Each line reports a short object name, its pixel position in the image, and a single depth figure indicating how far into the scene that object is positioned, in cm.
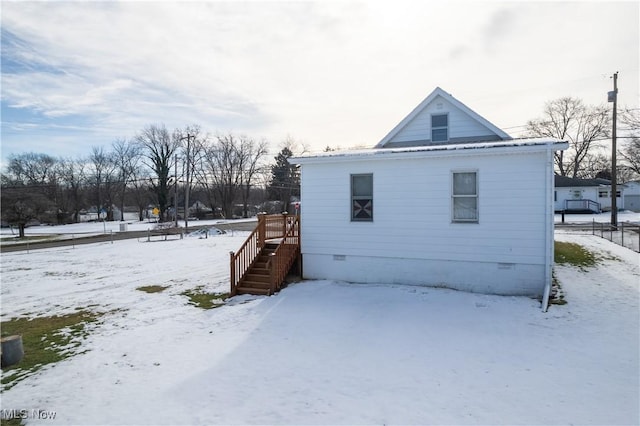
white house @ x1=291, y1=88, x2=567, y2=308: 888
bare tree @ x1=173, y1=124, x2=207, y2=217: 5632
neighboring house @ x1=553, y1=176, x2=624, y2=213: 3634
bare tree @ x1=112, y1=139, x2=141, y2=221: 6309
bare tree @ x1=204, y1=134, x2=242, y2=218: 5975
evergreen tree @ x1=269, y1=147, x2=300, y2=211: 6097
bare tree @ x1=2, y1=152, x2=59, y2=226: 5714
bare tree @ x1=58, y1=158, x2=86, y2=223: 5988
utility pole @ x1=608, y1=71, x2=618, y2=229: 2272
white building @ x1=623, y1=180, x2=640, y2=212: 3931
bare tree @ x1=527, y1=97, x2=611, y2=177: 4172
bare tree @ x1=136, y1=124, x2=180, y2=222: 5366
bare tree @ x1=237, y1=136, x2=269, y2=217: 6134
